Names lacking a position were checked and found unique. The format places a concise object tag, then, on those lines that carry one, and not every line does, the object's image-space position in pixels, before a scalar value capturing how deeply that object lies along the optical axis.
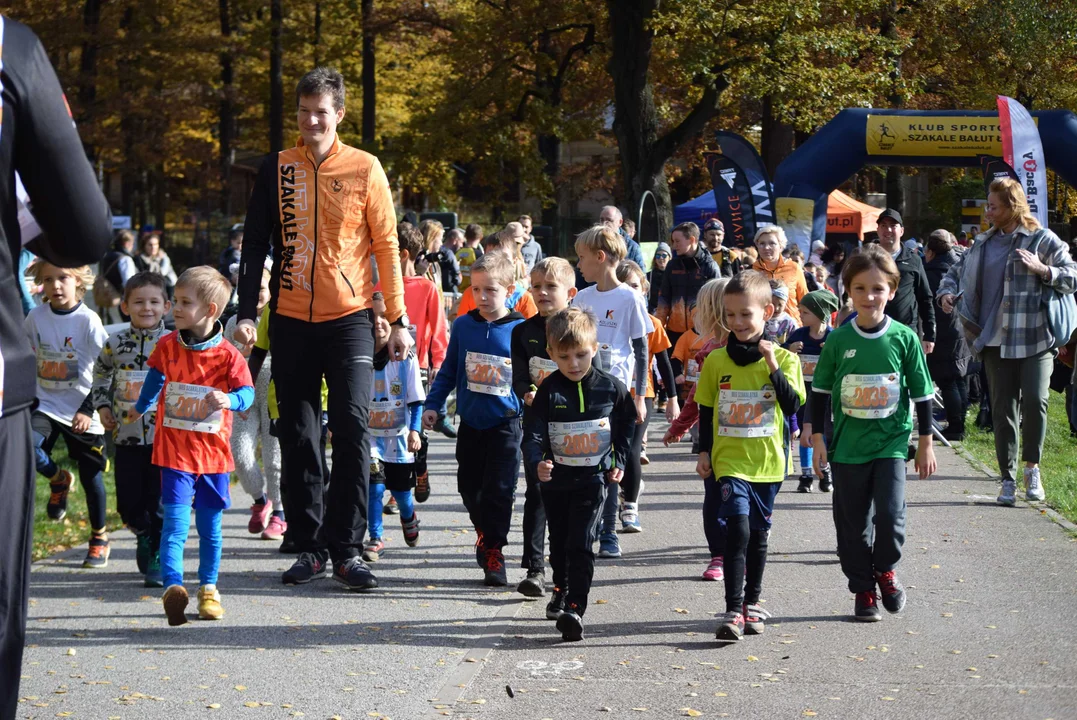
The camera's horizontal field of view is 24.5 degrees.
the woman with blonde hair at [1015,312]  16.35
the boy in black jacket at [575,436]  10.90
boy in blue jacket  12.69
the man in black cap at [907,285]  20.32
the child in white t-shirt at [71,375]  13.58
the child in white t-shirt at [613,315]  13.65
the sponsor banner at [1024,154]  33.50
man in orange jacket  11.77
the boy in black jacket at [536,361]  12.12
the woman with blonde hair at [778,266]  21.34
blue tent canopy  55.53
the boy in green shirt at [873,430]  11.27
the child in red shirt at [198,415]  11.17
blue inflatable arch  40.12
